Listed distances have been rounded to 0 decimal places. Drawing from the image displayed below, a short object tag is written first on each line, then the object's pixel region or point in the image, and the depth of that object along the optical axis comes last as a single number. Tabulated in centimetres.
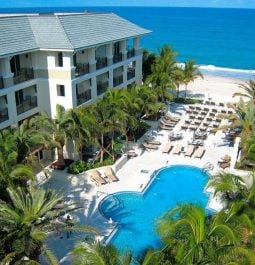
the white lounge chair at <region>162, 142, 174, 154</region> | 2358
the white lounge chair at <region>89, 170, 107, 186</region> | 1934
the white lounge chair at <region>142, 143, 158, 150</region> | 2395
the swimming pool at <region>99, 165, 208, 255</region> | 1539
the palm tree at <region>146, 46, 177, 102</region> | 2903
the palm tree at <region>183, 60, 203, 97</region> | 3470
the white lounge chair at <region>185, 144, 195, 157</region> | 2319
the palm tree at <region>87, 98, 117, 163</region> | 2009
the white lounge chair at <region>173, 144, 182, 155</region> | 2344
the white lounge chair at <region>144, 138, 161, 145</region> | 2473
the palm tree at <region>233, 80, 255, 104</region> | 2694
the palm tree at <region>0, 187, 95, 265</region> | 1018
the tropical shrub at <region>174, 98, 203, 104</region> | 3456
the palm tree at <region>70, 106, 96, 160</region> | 1928
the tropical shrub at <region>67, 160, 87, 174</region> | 2027
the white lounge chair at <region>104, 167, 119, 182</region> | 1983
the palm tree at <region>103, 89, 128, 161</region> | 2044
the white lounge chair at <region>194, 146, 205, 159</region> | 2295
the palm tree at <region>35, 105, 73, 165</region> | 1935
